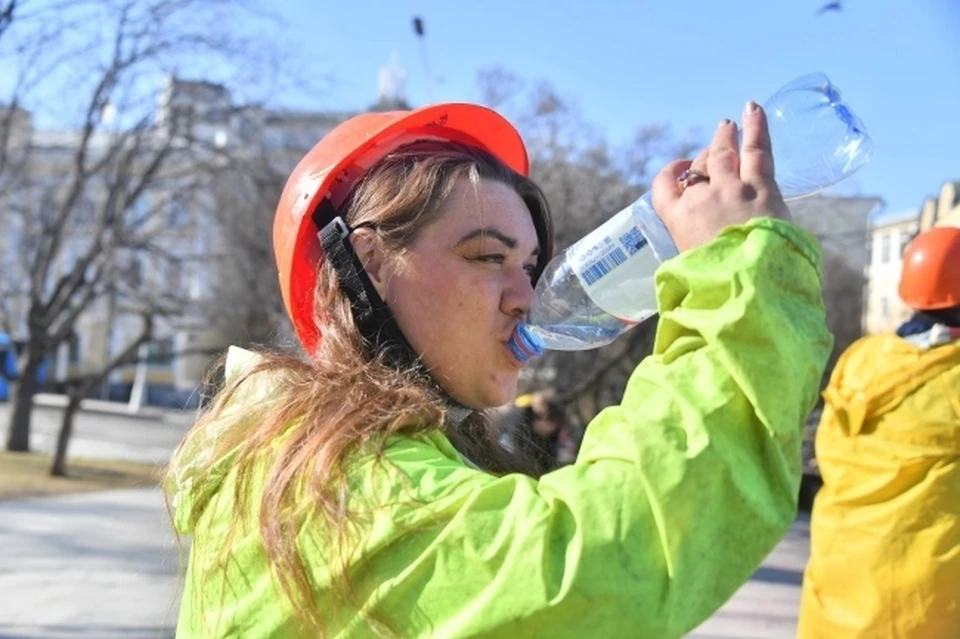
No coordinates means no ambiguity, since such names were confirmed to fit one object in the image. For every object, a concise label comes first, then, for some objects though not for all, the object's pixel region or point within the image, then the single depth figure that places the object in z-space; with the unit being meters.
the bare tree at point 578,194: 18.45
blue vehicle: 38.20
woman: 1.10
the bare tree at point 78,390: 16.70
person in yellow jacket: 3.07
